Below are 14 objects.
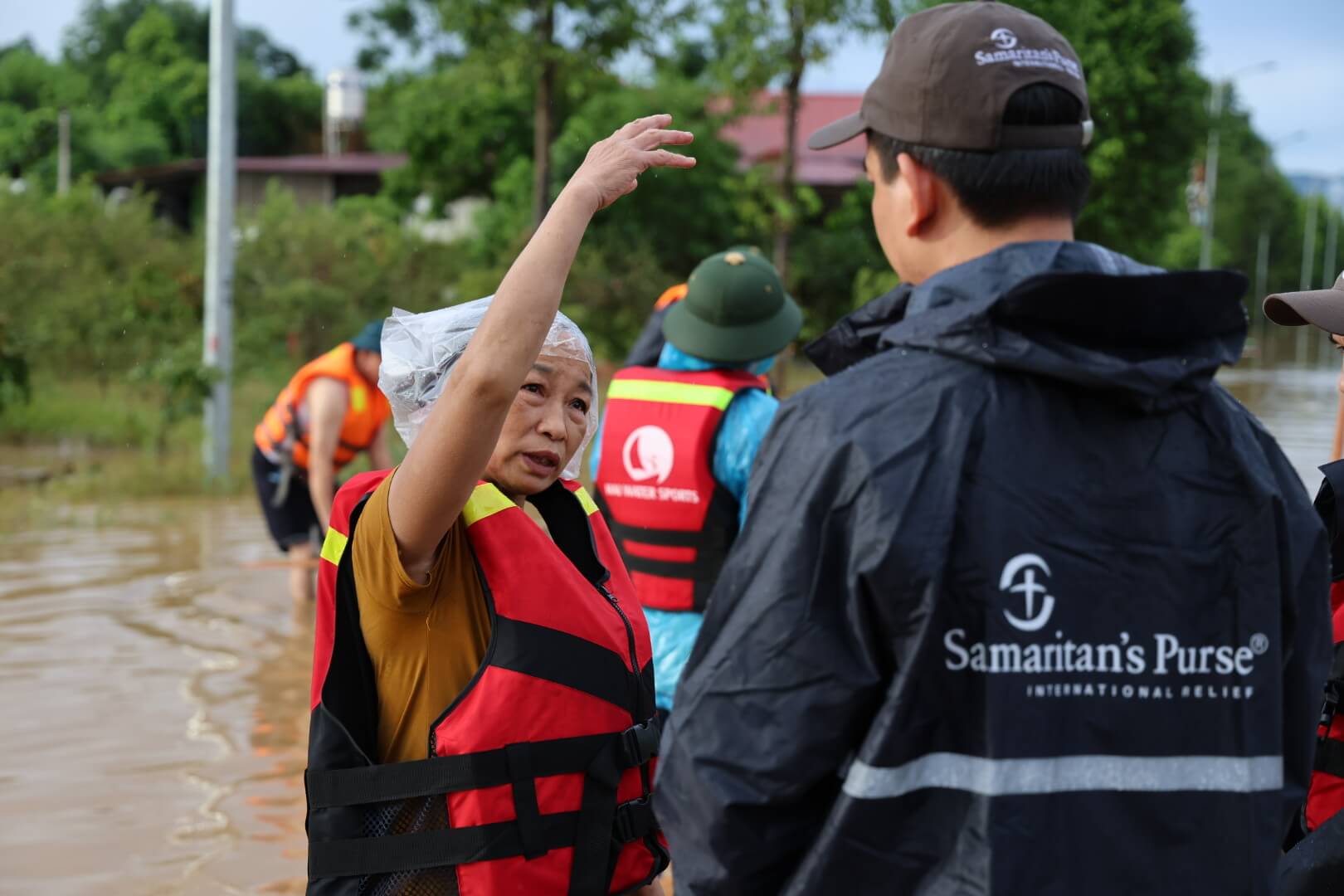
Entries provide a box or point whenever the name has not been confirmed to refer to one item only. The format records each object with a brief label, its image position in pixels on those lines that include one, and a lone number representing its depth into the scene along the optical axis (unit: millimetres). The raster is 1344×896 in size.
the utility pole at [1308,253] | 88562
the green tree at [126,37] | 65188
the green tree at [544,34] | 16641
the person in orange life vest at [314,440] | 7930
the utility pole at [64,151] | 46062
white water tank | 49969
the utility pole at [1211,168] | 36969
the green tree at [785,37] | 14617
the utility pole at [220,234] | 15469
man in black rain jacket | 1585
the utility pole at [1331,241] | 104344
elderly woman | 2275
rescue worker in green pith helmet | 4469
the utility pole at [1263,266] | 78000
